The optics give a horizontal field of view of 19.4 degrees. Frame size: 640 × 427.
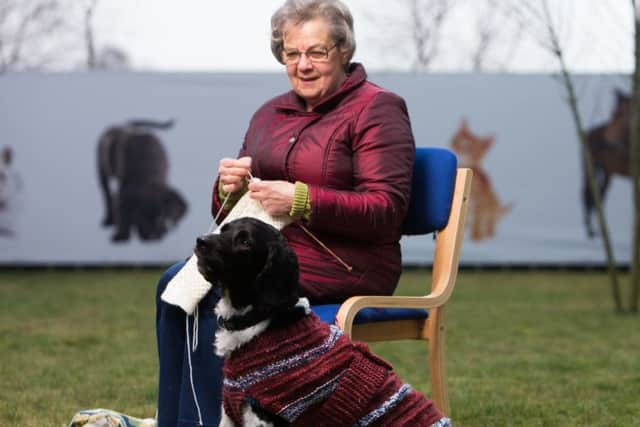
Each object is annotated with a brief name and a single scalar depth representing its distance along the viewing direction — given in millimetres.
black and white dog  5120
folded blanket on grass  6743
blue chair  6354
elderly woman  5940
